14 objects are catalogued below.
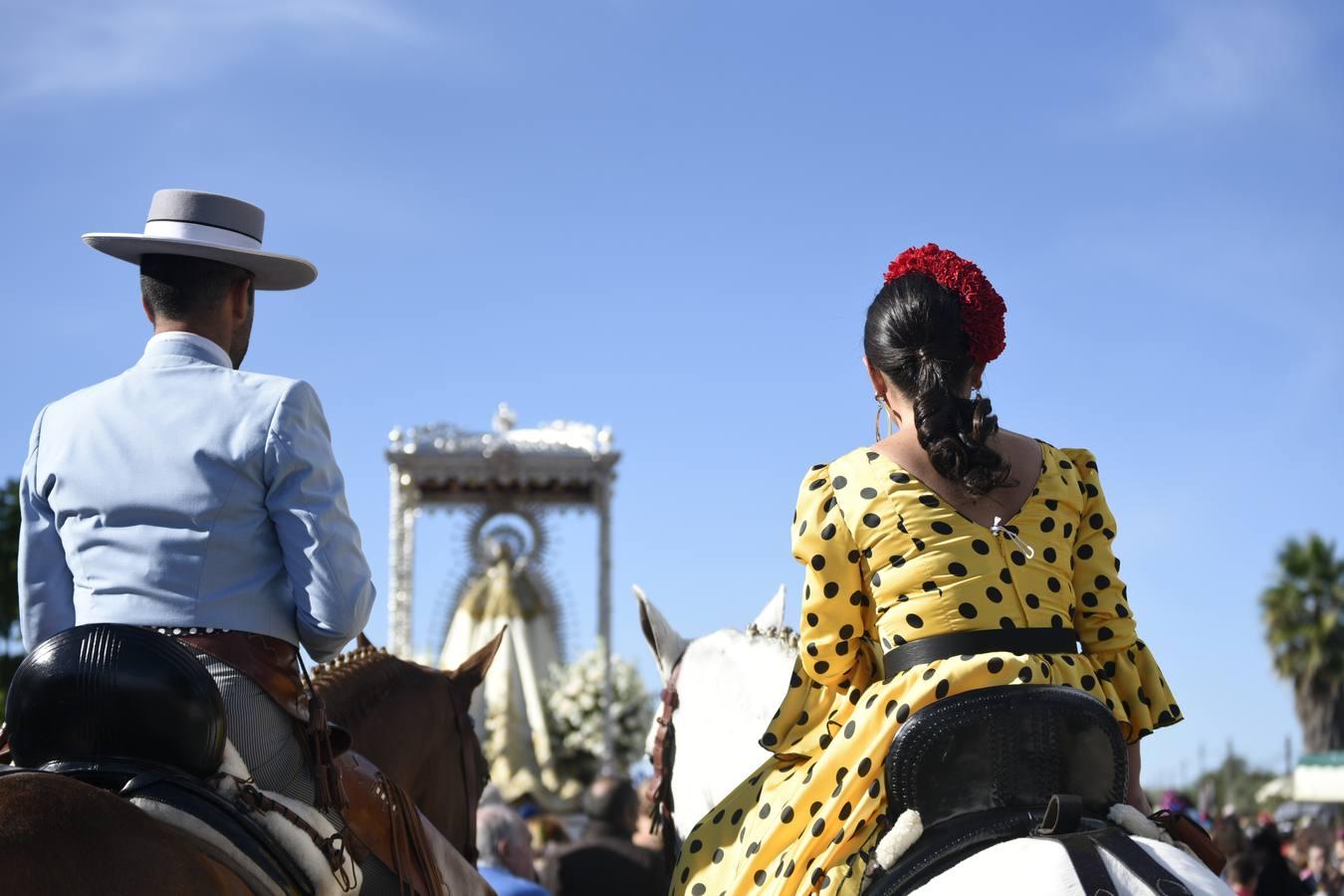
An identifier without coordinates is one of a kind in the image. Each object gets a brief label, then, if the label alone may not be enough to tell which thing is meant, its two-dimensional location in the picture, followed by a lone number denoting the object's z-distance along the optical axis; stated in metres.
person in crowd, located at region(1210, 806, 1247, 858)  12.10
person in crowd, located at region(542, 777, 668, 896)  8.19
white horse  4.59
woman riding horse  3.20
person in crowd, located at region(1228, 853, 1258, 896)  10.38
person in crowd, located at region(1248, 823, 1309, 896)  10.09
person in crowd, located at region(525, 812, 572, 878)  12.73
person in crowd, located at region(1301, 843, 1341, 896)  13.70
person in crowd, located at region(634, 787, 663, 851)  9.65
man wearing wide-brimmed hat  3.45
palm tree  38.56
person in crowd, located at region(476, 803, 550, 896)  7.35
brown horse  2.42
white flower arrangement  22.33
